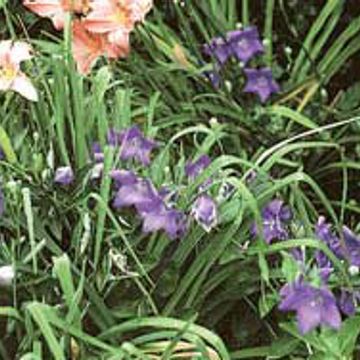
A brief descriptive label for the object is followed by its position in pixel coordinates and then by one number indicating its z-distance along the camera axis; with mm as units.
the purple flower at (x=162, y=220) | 3244
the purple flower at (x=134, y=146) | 3448
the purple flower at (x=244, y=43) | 4500
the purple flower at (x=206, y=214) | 3247
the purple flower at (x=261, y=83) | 4485
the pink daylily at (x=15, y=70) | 3590
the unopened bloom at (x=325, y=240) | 3391
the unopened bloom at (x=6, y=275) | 3141
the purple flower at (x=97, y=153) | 3425
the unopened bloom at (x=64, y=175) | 3363
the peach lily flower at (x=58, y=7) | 3907
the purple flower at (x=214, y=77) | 4529
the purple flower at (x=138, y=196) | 3275
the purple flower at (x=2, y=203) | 3279
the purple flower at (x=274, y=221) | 3451
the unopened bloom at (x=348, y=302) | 3358
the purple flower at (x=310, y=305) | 3208
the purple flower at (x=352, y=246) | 3446
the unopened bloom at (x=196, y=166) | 3469
